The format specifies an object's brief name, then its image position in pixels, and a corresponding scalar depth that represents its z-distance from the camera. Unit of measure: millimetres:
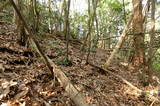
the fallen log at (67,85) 1265
